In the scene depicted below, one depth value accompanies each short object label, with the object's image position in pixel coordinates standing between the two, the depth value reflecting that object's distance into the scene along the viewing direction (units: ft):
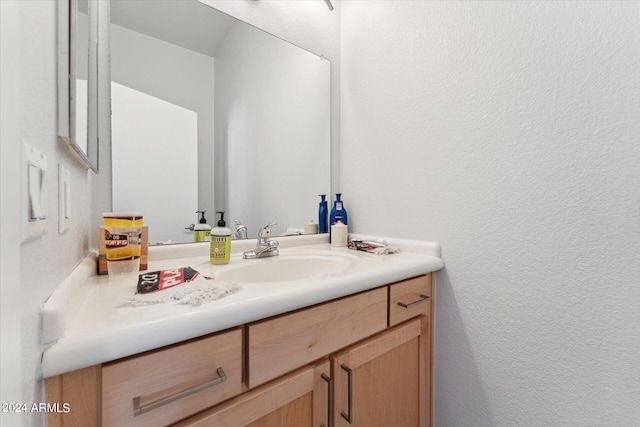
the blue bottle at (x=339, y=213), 4.24
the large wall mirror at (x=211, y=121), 2.89
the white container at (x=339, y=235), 4.06
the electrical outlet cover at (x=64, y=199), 1.55
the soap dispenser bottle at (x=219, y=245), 2.83
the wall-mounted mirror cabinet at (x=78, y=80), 1.58
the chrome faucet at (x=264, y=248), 3.20
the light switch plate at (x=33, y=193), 1.03
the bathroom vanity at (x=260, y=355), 1.31
